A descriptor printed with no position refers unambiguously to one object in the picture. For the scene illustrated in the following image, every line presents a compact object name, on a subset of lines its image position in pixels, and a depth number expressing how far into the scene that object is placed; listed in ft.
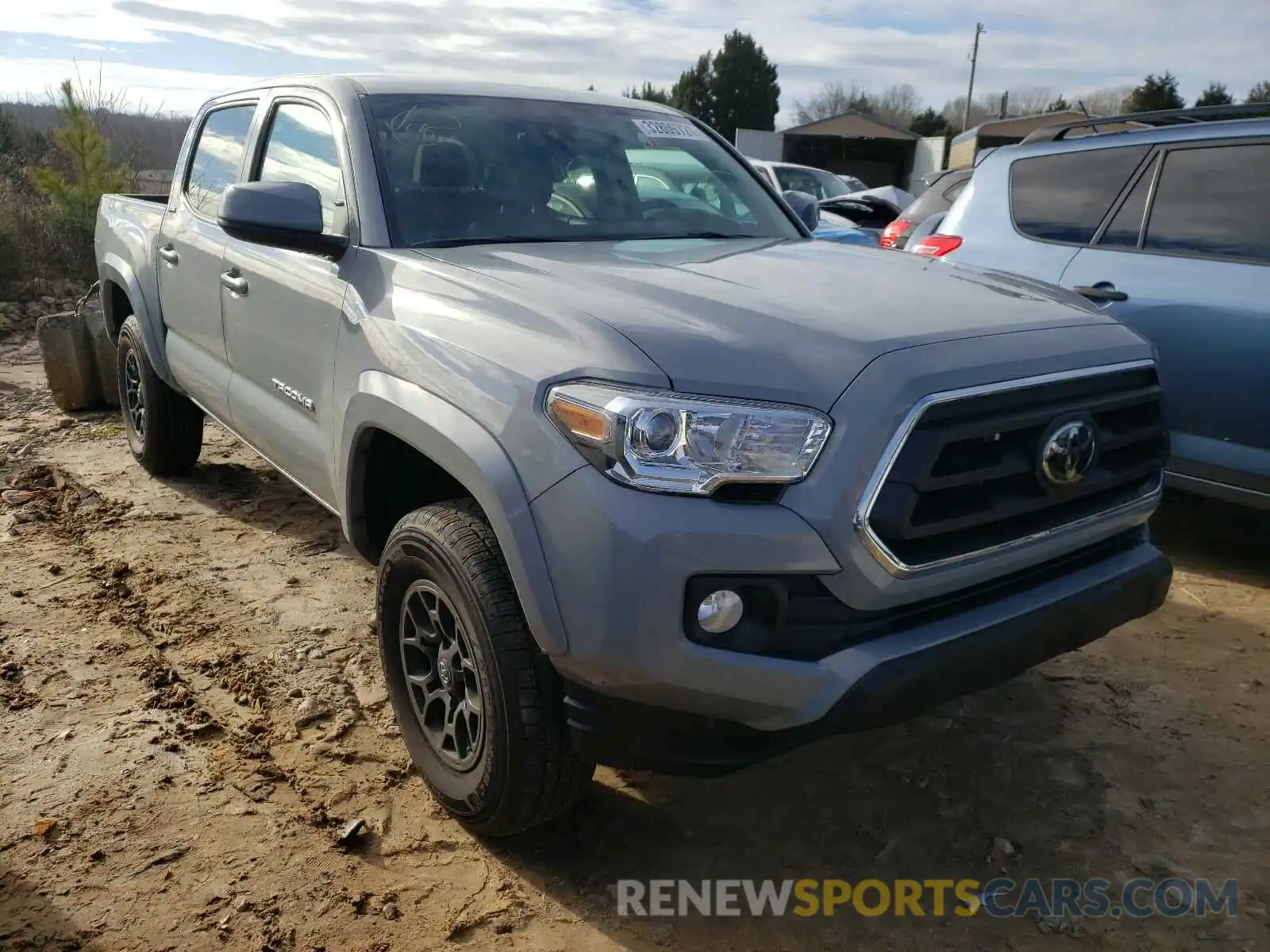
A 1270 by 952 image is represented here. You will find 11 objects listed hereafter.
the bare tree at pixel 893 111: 230.46
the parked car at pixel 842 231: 22.82
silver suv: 12.48
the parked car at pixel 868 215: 32.42
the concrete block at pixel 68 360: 21.27
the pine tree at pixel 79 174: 38.50
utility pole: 192.13
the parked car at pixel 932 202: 24.47
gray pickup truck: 6.35
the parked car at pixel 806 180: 42.83
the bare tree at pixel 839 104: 243.19
